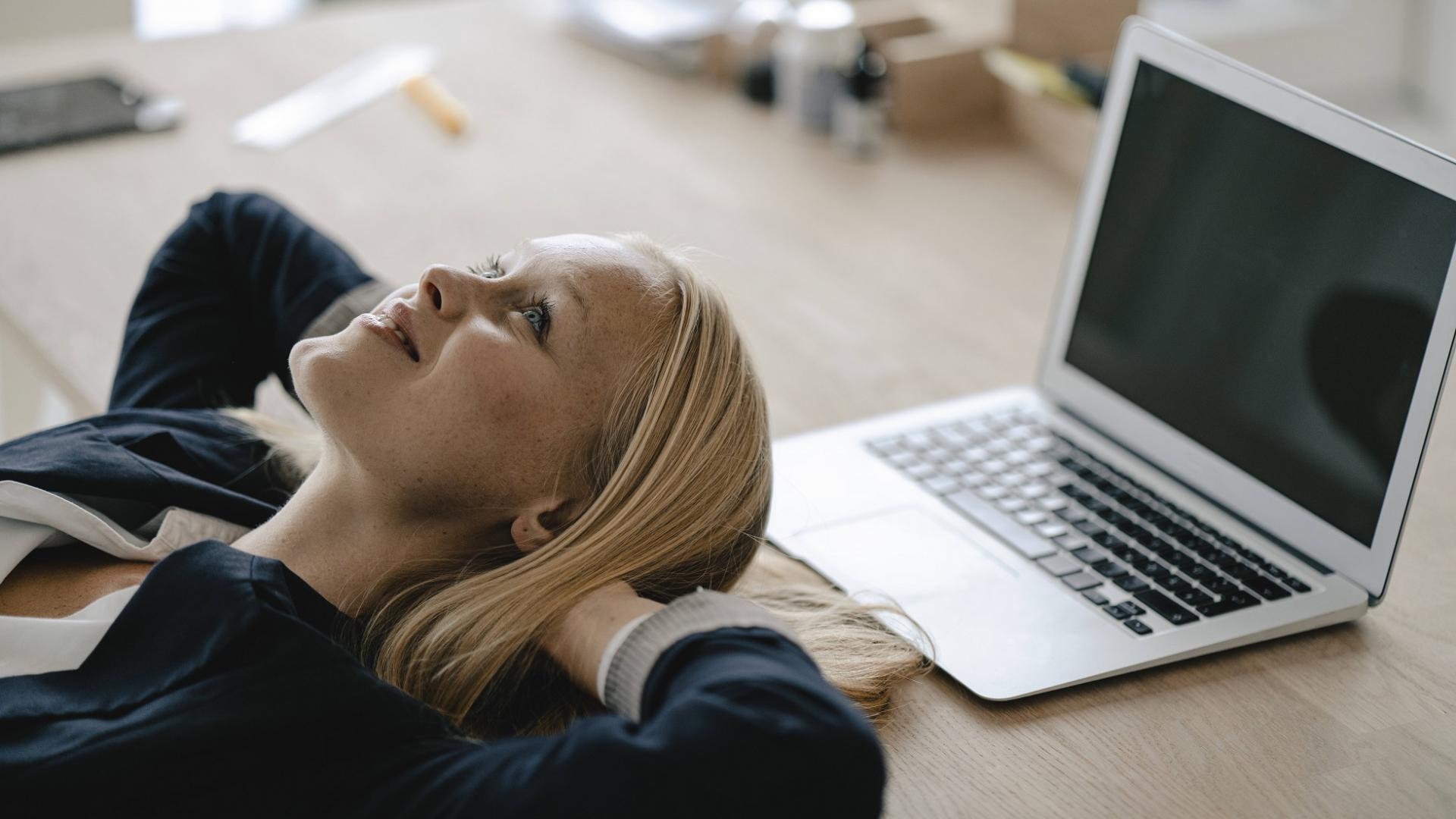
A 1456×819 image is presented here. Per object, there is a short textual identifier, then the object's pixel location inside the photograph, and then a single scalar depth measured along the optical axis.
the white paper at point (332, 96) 1.85
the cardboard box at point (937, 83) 1.87
